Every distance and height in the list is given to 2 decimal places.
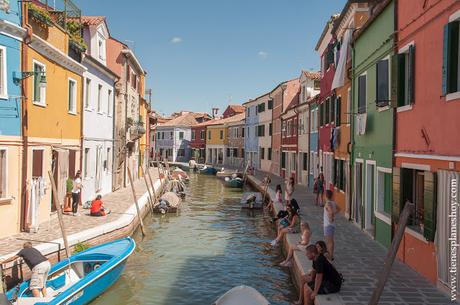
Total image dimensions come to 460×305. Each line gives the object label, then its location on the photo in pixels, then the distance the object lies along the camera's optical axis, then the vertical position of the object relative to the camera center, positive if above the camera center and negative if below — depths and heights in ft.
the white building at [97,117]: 69.67 +5.46
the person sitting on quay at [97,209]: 57.98 -7.60
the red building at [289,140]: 119.75 +3.17
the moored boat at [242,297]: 27.66 -9.07
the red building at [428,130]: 27.50 +1.57
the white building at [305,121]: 104.73 +7.20
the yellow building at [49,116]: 46.44 +3.93
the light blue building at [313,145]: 94.47 +1.33
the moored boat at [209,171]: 187.21 -8.50
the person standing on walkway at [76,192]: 57.77 -5.49
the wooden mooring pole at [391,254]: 19.56 -4.53
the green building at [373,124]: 40.91 +2.82
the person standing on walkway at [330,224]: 37.17 -5.95
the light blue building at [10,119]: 42.39 +2.73
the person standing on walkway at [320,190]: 73.15 -6.21
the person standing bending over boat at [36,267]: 30.66 -8.09
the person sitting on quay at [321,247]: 29.00 -6.12
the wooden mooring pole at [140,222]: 59.26 -9.47
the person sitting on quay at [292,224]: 51.26 -8.22
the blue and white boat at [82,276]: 30.04 -9.62
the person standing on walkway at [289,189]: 63.87 -5.32
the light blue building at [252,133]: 177.37 +7.08
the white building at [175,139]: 248.52 +5.96
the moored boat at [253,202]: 87.25 -9.79
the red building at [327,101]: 73.41 +8.78
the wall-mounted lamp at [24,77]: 43.89 +7.01
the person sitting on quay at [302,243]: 40.78 -8.37
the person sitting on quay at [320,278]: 28.43 -8.02
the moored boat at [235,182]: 133.18 -9.24
